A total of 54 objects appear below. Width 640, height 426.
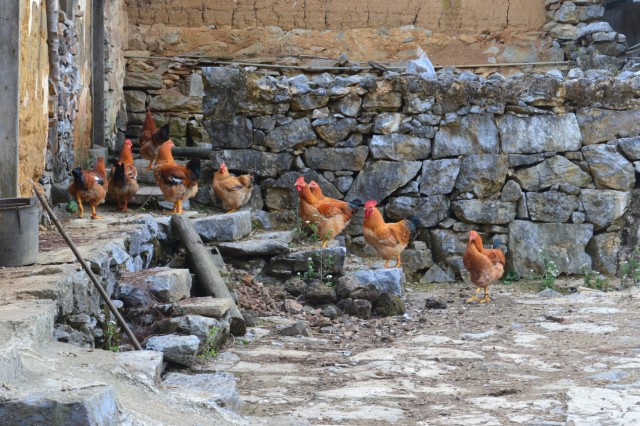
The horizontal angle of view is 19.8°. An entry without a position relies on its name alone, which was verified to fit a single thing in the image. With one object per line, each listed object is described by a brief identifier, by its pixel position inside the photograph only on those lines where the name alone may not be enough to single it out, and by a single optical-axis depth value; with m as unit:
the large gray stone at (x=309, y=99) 19.43
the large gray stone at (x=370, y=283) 15.59
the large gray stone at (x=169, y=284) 12.80
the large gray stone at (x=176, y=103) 24.09
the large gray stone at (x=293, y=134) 19.52
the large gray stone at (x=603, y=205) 19.52
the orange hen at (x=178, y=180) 16.97
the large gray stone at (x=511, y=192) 19.67
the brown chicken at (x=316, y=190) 18.35
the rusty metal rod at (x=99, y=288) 10.01
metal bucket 10.96
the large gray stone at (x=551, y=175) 19.61
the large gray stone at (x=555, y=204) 19.64
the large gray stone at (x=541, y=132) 19.57
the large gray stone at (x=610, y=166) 19.52
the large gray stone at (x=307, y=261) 16.83
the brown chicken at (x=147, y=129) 20.40
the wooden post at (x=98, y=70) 20.80
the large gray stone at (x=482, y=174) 19.63
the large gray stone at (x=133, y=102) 24.09
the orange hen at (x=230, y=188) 18.02
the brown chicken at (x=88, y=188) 15.55
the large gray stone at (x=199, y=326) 11.84
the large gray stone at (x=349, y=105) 19.52
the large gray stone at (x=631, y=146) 19.55
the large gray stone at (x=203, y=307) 12.47
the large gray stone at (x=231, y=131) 19.60
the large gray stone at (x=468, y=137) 19.63
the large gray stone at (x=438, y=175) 19.63
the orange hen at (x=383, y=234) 17.46
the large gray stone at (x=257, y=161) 19.58
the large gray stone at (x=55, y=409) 6.52
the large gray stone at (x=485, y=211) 19.71
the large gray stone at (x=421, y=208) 19.61
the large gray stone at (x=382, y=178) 19.58
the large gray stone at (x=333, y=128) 19.52
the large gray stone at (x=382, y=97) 19.46
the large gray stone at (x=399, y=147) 19.55
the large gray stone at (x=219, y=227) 16.89
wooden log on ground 13.30
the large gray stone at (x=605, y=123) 19.60
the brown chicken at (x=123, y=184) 17.03
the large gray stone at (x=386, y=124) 19.52
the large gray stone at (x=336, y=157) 19.60
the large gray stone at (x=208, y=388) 8.82
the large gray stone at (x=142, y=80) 24.17
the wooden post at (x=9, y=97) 12.05
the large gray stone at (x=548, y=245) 19.61
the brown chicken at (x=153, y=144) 19.86
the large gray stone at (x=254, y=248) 16.83
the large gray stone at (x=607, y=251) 19.64
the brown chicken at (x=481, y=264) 16.92
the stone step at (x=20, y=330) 7.38
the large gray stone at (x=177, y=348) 10.86
